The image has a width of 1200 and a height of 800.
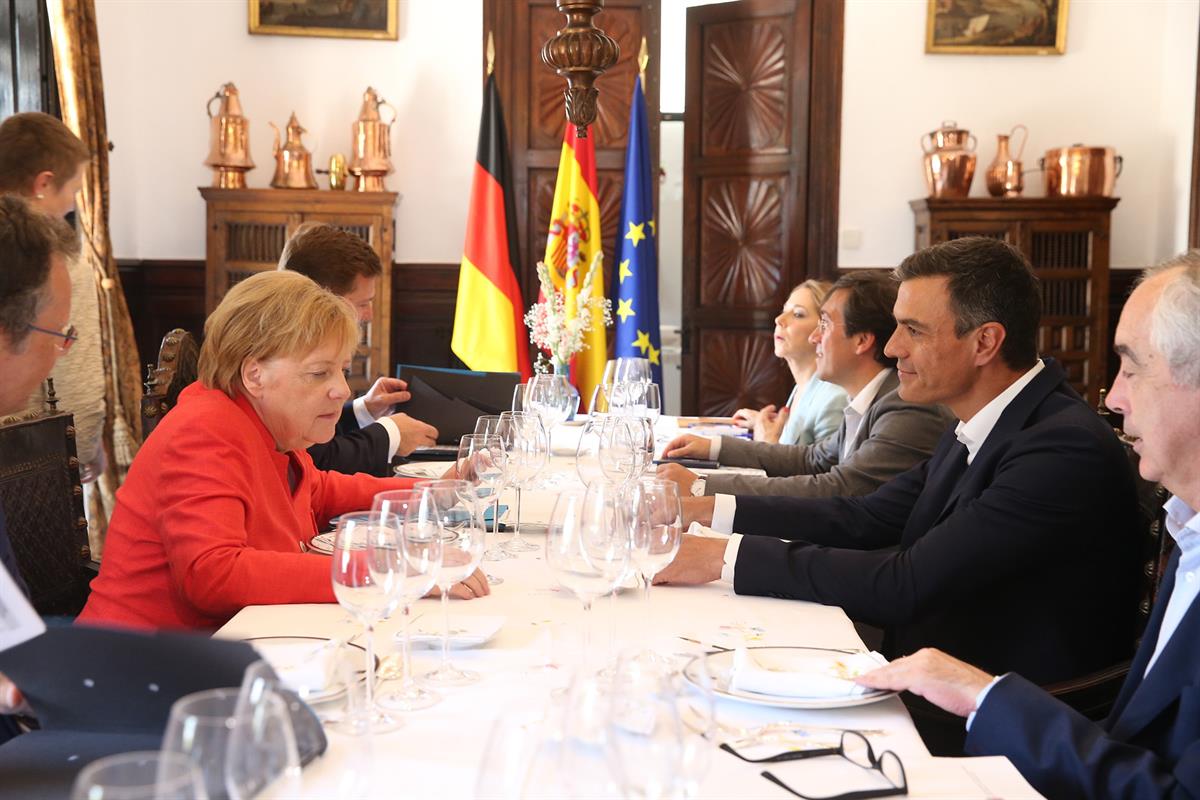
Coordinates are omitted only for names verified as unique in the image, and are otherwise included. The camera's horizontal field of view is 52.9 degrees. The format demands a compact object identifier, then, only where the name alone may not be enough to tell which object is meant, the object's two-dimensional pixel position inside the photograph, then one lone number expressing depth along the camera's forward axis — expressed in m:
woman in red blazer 1.79
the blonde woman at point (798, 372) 4.06
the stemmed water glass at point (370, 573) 1.29
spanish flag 6.21
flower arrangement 4.50
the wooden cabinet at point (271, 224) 6.32
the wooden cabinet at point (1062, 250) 6.35
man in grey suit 3.01
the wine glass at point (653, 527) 1.48
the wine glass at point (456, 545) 1.47
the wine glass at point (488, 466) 2.05
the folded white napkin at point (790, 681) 1.37
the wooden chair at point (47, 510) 2.22
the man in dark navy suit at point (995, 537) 1.96
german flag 6.40
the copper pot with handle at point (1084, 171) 6.31
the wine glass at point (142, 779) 0.62
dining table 1.16
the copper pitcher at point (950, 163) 6.36
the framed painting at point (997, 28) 6.55
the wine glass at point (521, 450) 2.18
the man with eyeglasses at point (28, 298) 1.70
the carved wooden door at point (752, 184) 6.68
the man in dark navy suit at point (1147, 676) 1.34
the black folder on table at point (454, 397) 3.70
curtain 5.32
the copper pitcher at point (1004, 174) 6.42
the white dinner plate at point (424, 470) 2.87
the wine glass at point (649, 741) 0.83
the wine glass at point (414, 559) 1.36
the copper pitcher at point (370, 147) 6.38
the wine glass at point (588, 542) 1.41
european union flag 6.42
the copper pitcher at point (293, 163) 6.38
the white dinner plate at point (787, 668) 1.35
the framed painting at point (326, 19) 6.54
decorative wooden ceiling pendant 2.97
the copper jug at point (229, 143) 6.29
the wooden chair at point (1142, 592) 1.83
